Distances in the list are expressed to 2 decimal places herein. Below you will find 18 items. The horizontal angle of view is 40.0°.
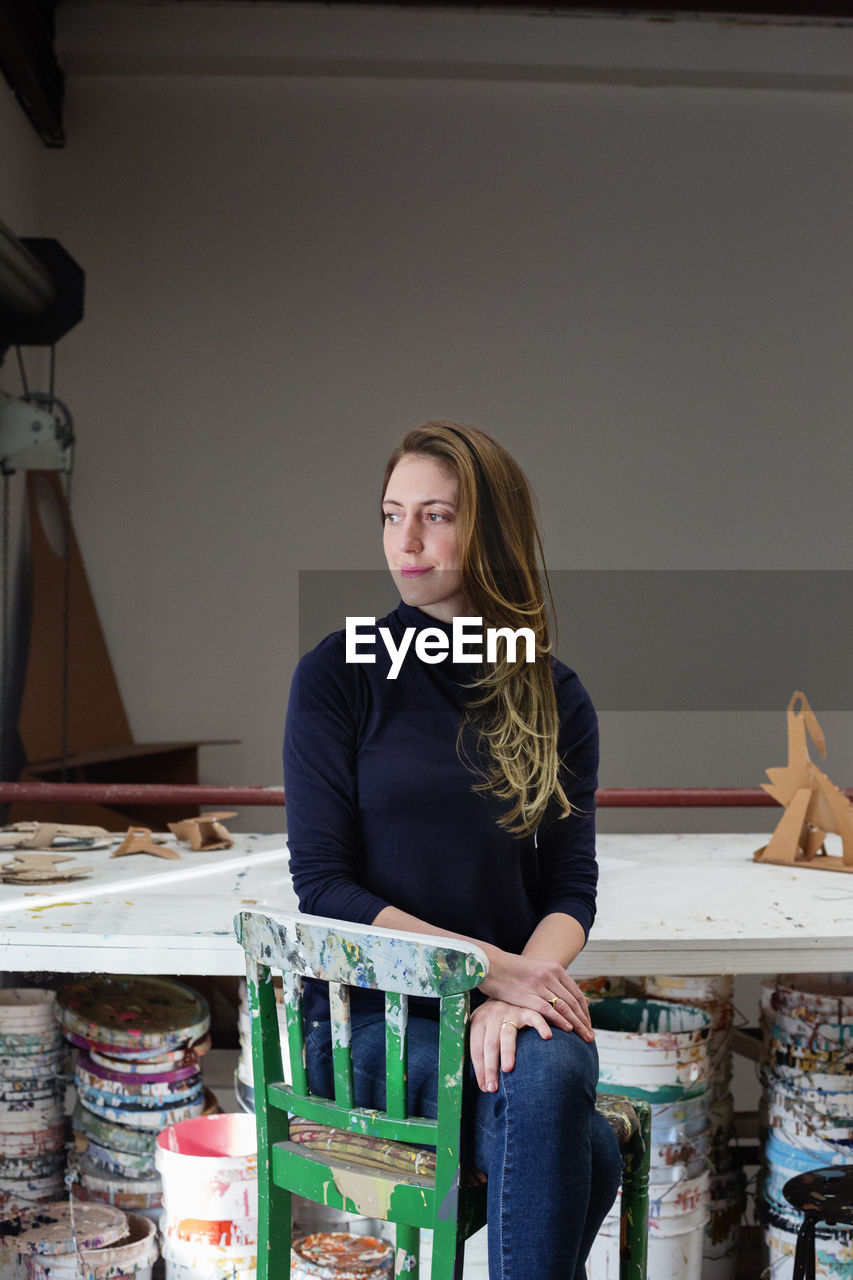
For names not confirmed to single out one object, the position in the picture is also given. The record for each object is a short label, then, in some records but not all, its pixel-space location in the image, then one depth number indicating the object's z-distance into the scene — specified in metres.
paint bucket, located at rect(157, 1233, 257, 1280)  1.90
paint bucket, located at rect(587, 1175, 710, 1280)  1.96
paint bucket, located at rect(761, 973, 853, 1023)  2.10
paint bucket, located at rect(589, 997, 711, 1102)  1.96
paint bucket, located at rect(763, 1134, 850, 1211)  2.06
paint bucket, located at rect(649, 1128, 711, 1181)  2.00
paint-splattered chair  1.14
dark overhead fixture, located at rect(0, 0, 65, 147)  4.40
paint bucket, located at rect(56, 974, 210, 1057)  2.09
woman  1.35
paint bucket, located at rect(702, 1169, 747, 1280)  2.21
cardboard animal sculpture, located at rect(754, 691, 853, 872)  2.41
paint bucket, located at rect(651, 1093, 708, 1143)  1.99
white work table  1.76
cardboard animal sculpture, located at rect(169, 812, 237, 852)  2.49
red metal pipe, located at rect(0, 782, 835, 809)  2.68
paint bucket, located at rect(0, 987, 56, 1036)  2.19
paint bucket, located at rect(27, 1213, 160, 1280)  1.95
